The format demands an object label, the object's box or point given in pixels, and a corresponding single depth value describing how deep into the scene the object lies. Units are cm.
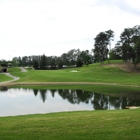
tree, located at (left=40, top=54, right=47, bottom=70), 10854
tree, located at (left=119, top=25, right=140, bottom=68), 6272
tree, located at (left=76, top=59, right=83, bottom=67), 9824
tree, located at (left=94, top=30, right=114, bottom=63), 8031
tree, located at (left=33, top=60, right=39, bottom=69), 10806
